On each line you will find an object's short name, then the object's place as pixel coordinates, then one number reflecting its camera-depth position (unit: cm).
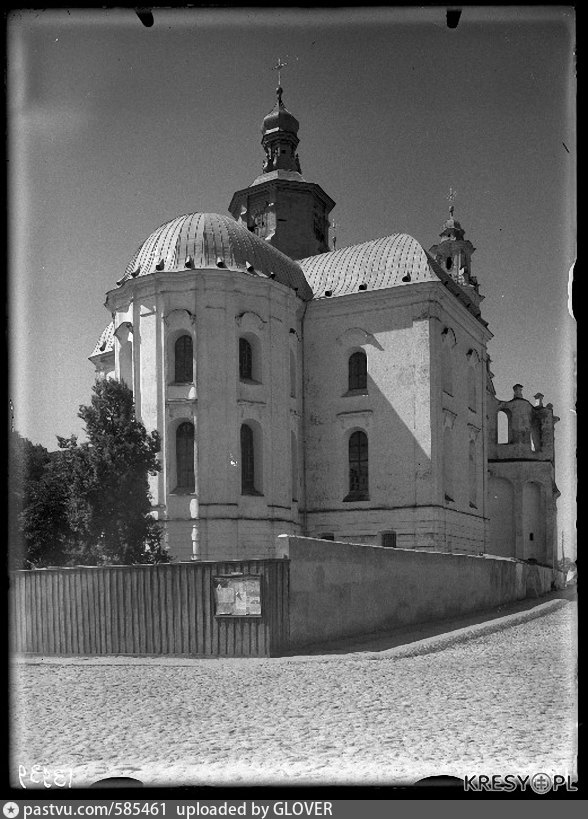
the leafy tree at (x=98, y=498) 2320
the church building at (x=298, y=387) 2855
